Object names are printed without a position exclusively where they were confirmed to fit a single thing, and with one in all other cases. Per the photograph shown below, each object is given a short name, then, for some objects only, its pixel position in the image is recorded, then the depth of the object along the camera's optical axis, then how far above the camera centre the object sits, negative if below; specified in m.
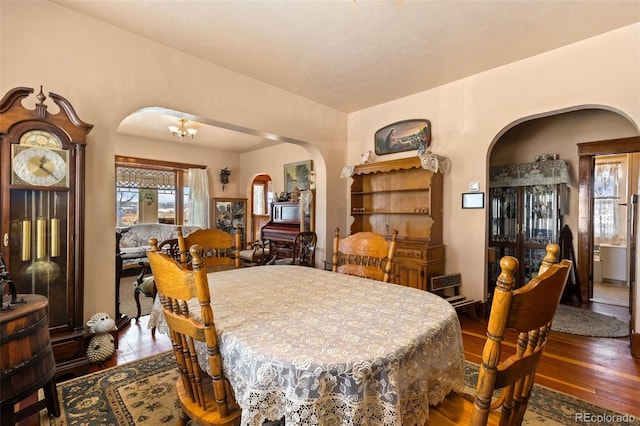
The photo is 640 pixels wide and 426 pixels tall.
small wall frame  3.45 +0.13
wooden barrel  1.28 -0.65
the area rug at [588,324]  3.05 -1.25
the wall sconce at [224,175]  7.34 +0.86
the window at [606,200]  5.44 +0.21
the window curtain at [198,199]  6.87 +0.25
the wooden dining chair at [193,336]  0.95 -0.43
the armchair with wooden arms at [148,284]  2.93 -0.79
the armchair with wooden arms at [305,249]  4.13 -0.57
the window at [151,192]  6.20 +0.40
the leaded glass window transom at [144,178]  6.18 +0.68
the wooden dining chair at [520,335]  0.70 -0.32
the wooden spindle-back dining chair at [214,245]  2.16 -0.27
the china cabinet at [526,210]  4.06 +0.02
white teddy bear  2.30 -1.04
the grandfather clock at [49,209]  1.97 +0.00
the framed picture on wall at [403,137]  3.85 +1.02
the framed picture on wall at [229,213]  7.23 -0.08
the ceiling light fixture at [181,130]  4.70 +1.30
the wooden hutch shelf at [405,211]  3.55 -0.01
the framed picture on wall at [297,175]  6.05 +0.73
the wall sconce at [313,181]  4.80 +0.48
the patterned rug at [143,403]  1.72 -1.22
